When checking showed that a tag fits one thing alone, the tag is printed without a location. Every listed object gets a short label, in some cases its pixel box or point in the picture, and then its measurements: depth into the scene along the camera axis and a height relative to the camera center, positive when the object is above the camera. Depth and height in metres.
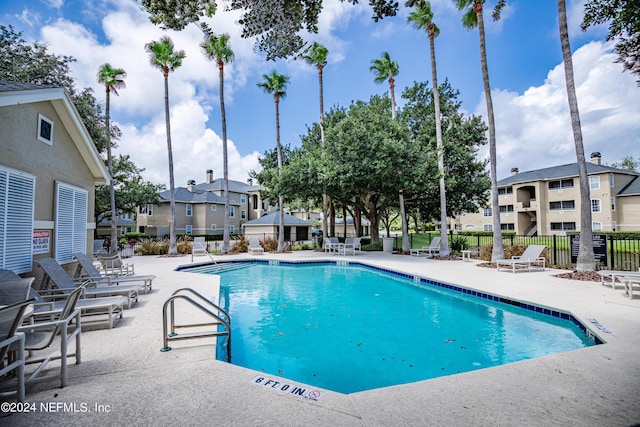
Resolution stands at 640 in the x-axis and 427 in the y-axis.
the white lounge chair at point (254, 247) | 21.06 -1.18
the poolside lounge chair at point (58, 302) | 3.89 -1.18
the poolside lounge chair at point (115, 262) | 10.18 -1.01
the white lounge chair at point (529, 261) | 11.67 -1.46
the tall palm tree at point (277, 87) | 22.28 +10.92
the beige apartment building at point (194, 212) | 35.06 +2.43
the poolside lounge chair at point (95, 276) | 7.29 -1.07
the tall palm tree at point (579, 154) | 10.49 +2.52
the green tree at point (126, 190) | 24.69 +3.85
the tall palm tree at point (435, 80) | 16.91 +8.47
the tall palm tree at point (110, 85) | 19.95 +10.19
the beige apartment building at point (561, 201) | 28.16 +2.43
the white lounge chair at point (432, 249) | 18.28 -1.41
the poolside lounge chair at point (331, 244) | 20.66 -1.07
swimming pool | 4.75 -2.22
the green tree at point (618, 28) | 5.78 +4.02
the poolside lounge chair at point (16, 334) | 2.60 -0.89
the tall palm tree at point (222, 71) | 20.31 +11.46
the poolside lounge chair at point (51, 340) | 3.01 -1.16
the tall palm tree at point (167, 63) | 19.42 +11.38
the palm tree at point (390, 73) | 19.83 +10.77
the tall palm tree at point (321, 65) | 21.36 +12.28
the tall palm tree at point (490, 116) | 13.91 +5.16
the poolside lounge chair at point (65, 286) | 5.75 -1.03
